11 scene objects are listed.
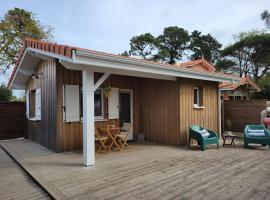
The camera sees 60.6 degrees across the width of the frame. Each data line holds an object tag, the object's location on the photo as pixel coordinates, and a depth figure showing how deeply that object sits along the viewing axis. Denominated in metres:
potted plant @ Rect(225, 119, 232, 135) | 10.23
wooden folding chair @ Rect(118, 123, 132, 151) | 7.28
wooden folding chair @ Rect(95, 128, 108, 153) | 6.67
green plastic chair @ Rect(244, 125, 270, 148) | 7.20
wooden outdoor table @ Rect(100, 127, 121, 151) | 6.94
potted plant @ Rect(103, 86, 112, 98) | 7.14
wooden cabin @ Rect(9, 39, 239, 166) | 5.45
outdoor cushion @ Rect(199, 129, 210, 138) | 7.42
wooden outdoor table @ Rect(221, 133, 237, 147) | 7.74
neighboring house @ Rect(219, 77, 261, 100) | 15.97
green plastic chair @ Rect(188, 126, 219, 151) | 7.14
